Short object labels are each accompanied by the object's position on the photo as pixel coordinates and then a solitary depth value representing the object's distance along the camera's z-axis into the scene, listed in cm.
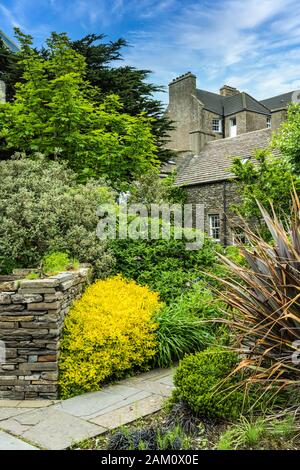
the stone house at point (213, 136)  2127
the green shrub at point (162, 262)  670
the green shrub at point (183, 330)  506
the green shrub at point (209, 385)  325
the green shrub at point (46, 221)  627
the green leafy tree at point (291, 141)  1162
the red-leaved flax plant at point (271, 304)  337
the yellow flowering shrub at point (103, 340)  435
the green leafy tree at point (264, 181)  1232
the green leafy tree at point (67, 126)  956
